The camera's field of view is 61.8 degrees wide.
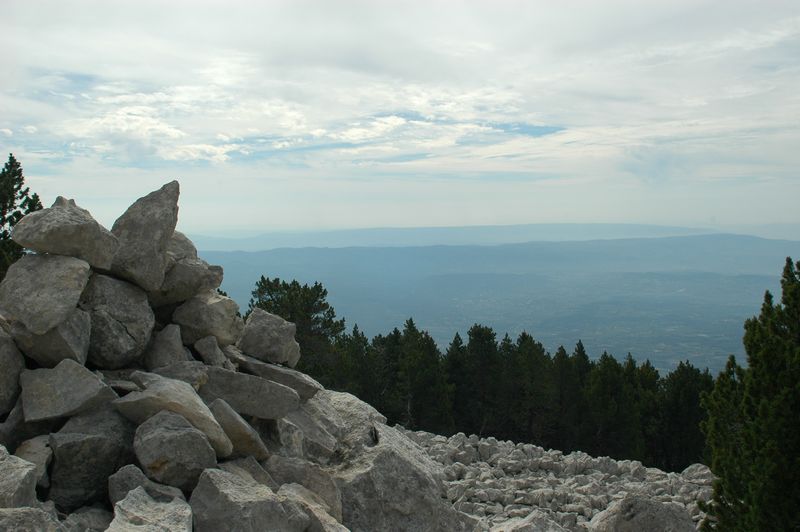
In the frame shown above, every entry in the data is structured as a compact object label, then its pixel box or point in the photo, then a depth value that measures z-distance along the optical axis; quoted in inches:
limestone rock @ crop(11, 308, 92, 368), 451.8
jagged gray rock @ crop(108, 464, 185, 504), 364.8
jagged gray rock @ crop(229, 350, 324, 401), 594.9
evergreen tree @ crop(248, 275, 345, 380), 1403.8
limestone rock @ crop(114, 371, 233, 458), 416.8
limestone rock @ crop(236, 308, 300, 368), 635.5
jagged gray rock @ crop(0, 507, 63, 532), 276.1
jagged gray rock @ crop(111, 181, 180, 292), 530.0
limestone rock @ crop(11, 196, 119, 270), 471.2
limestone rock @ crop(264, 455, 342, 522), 468.8
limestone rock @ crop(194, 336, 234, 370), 557.0
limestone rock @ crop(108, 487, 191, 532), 318.7
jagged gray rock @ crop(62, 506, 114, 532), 339.6
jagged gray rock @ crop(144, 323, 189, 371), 520.7
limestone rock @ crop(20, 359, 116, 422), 418.6
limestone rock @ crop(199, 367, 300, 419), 514.9
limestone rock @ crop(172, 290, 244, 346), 575.2
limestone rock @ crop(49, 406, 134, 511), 388.8
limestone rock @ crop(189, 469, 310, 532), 356.2
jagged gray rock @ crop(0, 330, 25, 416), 444.8
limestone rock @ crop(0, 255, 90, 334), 444.5
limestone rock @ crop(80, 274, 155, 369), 496.1
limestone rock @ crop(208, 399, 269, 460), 454.3
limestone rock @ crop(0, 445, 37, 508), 314.0
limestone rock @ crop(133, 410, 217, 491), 378.9
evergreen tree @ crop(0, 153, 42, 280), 1136.8
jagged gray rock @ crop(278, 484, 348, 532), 401.4
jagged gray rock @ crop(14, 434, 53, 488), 380.2
